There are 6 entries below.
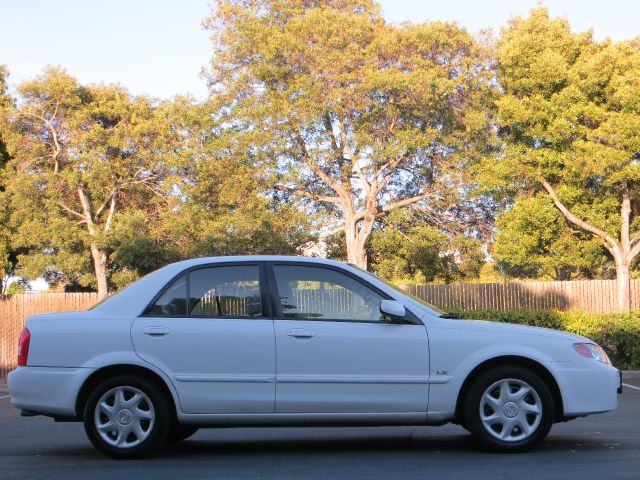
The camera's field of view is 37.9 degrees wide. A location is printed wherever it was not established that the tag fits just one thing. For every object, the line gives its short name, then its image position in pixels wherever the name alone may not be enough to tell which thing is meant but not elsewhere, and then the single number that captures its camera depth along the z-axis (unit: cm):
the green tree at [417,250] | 3209
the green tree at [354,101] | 2919
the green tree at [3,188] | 3472
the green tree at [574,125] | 2825
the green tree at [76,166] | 3478
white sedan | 728
